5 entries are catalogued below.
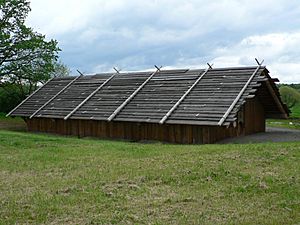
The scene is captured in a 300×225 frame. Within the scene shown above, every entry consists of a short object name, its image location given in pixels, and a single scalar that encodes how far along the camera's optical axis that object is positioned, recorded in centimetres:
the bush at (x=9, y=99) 3812
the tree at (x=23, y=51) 3325
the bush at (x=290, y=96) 4494
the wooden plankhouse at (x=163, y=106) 1933
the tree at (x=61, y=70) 4980
